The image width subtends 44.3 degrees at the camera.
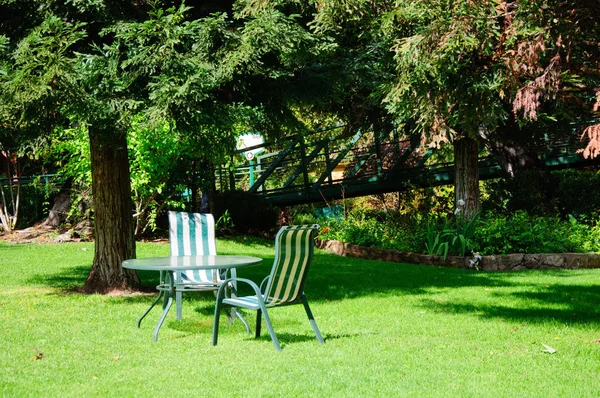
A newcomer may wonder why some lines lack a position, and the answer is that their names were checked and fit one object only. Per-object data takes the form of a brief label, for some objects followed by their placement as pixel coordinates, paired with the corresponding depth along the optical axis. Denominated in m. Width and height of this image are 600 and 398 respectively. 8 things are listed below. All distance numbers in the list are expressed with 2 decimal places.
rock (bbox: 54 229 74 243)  16.05
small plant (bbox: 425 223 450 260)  12.98
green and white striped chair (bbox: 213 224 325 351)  6.39
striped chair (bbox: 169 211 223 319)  8.78
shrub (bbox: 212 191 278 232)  17.31
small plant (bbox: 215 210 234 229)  16.98
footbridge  17.34
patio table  6.72
